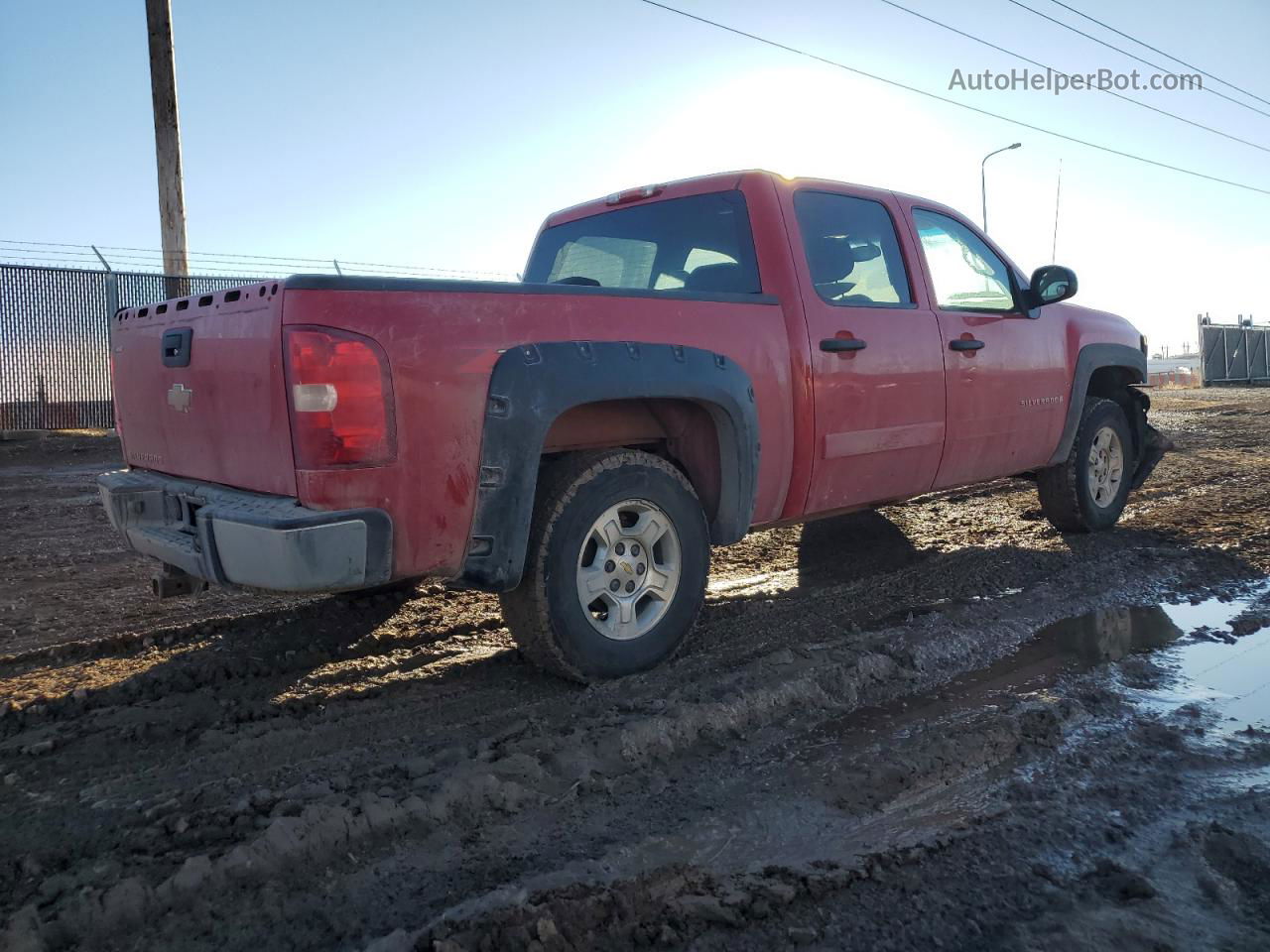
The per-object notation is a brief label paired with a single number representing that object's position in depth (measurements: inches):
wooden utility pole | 417.1
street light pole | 1187.9
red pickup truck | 106.4
